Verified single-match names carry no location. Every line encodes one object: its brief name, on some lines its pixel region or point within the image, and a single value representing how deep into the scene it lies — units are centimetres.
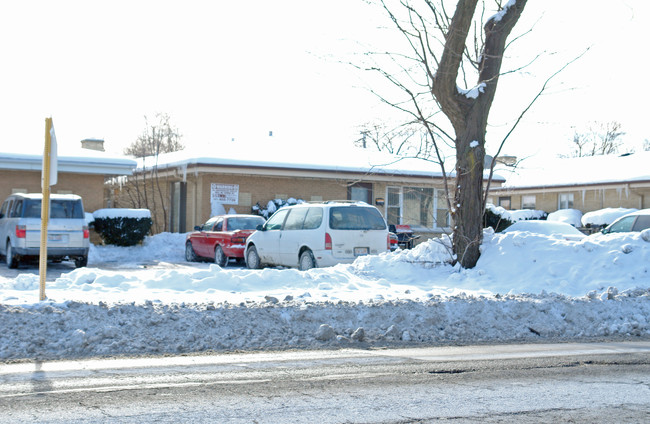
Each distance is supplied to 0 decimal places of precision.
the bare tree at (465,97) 1476
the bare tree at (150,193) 3101
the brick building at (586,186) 3441
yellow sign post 1029
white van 1656
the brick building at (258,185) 2716
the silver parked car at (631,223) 2002
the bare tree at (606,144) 7012
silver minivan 1859
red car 2064
